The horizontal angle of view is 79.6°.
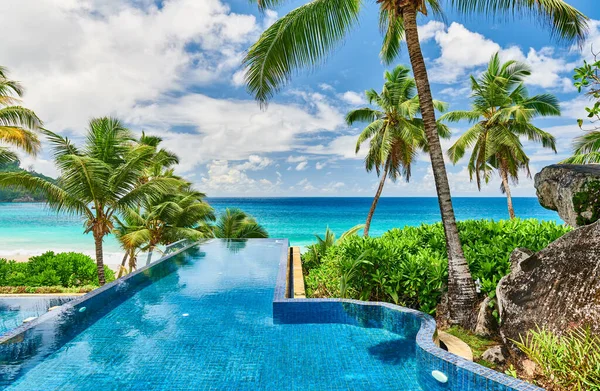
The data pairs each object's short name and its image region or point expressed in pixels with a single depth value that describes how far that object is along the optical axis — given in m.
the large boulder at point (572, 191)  4.46
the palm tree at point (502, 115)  14.37
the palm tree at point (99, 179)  9.04
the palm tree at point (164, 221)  13.07
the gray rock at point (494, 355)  3.85
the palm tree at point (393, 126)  13.49
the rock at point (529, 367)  3.38
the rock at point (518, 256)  4.49
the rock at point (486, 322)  4.58
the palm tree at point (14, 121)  10.30
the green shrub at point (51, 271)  9.72
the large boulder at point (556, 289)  3.45
